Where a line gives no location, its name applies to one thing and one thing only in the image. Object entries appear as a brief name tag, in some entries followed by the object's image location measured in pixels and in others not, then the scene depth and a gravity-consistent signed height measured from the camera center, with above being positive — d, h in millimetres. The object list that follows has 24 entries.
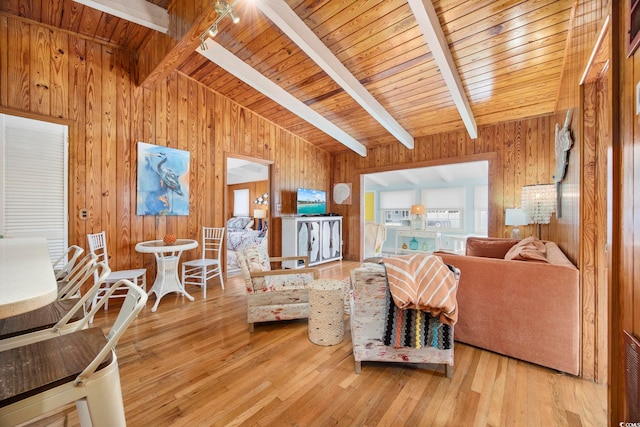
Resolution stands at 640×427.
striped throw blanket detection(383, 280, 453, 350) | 1638 -767
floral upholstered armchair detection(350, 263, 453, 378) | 1655 -809
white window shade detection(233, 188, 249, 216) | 8148 +342
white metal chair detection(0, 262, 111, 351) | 1044 -492
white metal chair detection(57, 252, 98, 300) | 1407 -445
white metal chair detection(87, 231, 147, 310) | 2750 -675
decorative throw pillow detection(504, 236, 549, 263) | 1917 -330
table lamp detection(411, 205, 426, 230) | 6398 -134
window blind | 2465 +340
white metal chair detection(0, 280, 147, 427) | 738 -526
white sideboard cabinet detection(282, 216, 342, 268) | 4754 -513
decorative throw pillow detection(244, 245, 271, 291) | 2417 -495
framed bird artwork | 3342 +451
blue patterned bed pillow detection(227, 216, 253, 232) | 7634 -297
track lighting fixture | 1921 +1575
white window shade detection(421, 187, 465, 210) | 6612 +391
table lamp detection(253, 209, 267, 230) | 7273 -74
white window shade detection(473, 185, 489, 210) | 6289 +375
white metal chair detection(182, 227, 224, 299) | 3359 -670
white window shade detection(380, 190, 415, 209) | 7426 +396
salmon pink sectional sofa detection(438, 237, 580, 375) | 1703 -705
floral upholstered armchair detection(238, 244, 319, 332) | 2375 -784
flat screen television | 5219 +233
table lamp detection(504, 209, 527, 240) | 3504 -74
